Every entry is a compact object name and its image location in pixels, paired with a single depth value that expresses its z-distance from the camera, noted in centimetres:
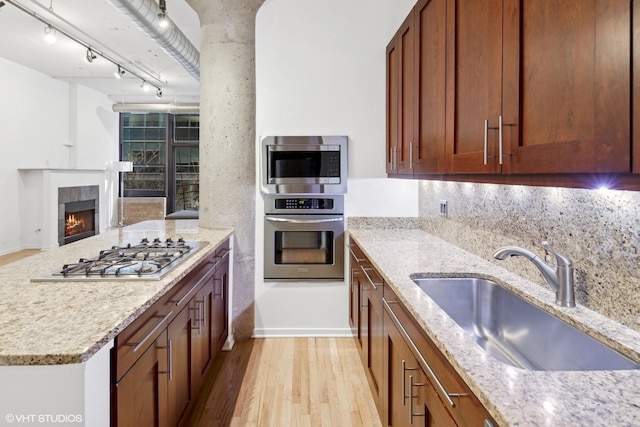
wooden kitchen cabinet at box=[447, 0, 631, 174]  92
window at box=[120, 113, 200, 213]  889
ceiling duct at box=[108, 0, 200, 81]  342
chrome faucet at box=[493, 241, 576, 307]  139
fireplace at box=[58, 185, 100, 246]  730
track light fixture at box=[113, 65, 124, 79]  635
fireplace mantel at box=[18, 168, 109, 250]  686
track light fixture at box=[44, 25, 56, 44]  464
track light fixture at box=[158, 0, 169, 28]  363
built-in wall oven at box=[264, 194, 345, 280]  351
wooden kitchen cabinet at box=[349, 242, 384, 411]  219
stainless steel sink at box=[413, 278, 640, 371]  125
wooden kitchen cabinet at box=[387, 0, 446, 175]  212
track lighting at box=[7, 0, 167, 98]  419
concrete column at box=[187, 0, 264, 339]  342
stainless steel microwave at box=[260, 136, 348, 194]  346
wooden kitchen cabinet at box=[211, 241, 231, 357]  282
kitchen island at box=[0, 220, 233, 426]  106
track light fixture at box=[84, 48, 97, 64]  533
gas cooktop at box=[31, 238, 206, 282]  175
